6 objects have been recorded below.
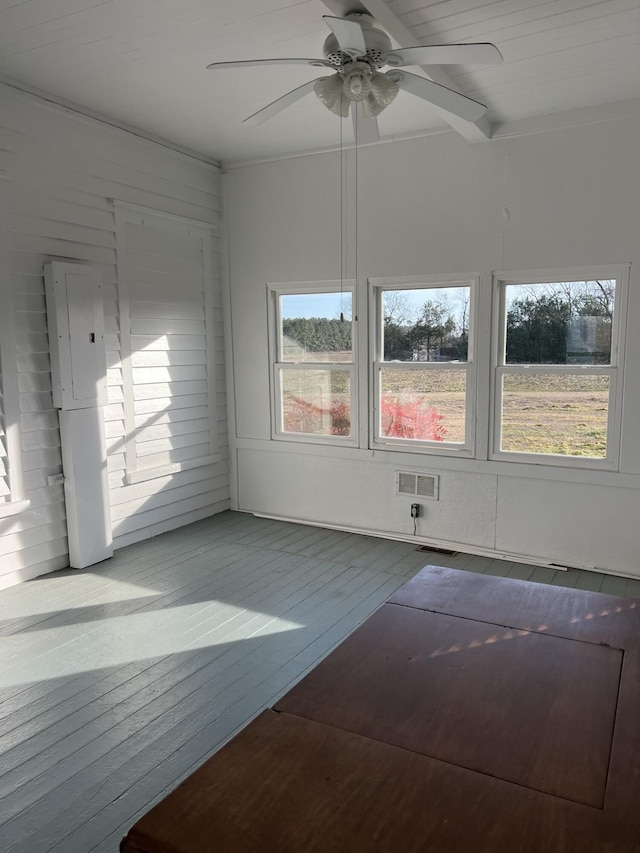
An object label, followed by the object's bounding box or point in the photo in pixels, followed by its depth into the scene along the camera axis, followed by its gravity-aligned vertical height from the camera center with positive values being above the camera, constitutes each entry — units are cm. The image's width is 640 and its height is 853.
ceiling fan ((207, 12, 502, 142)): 213 +108
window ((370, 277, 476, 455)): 443 -8
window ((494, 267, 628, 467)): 394 -10
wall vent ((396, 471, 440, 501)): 460 -99
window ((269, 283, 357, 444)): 490 -7
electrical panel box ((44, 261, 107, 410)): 384 +15
